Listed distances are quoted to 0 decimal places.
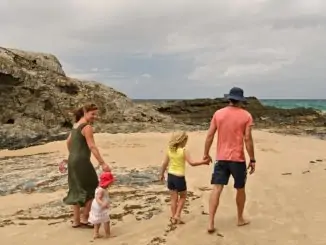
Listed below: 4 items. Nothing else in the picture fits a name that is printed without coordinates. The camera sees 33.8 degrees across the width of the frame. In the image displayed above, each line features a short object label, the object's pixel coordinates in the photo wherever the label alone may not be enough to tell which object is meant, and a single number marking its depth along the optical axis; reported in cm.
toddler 676
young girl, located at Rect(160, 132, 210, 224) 727
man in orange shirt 688
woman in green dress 712
